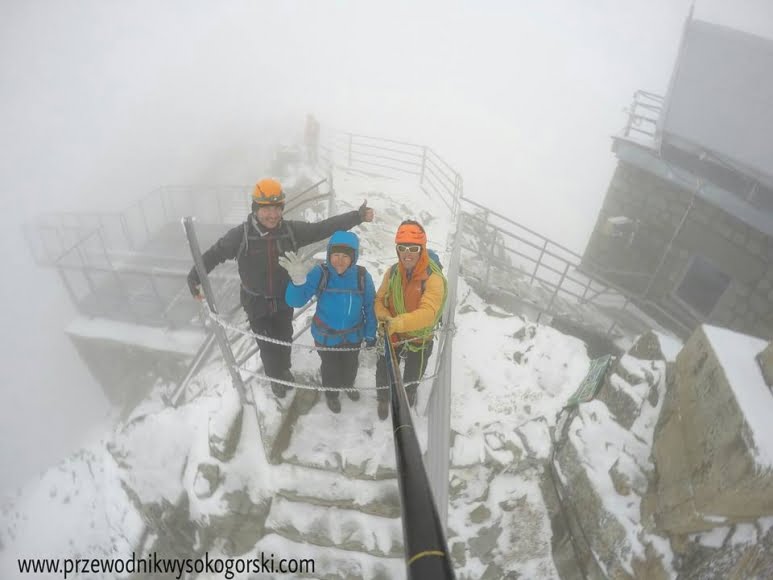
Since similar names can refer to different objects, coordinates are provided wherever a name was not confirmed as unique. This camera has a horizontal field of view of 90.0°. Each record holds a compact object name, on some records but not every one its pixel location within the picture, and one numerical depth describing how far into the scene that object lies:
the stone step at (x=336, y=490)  4.11
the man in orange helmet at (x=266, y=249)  3.63
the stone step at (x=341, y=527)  4.18
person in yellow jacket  3.15
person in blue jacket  3.29
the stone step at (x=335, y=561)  4.26
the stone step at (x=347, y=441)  4.12
